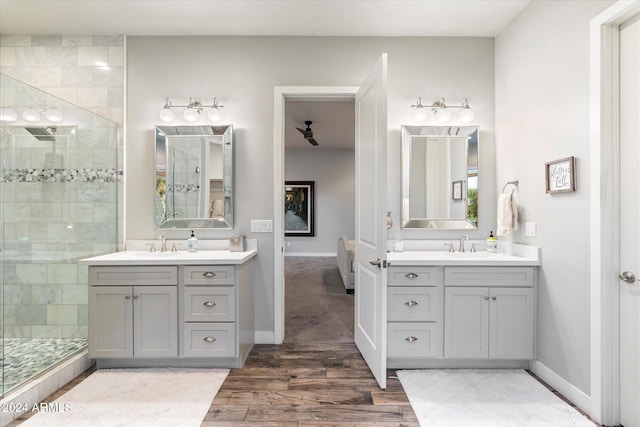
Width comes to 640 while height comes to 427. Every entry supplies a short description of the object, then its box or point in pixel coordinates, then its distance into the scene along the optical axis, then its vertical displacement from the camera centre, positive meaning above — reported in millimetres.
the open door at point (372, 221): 2242 -50
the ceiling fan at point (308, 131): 5832 +1536
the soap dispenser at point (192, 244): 2979 -266
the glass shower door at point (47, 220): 2264 -44
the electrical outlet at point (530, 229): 2535 -113
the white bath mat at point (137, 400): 1933 -1205
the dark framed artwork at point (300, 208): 8344 +170
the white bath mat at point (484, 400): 1948 -1212
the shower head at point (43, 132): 2518 +652
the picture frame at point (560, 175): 2129 +269
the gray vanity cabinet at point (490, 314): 2492 -756
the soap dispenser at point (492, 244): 2916 -261
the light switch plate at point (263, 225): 3074 -96
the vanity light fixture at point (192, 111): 2959 +948
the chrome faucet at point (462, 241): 2988 -239
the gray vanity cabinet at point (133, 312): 2516 -749
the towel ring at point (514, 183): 2731 +266
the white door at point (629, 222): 1807 -41
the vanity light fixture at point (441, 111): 2951 +940
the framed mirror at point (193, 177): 3041 +351
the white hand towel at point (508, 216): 2686 -10
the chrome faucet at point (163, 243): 2979 -257
